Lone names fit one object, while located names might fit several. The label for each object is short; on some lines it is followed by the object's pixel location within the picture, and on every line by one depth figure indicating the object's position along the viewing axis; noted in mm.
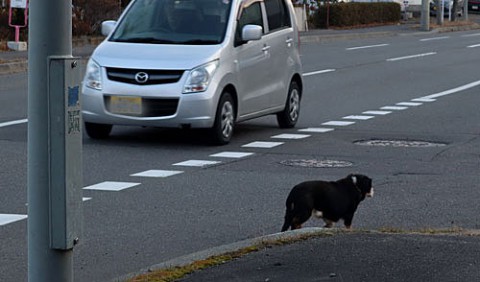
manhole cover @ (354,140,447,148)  14789
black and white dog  8664
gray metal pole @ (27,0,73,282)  5059
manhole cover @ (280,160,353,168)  12875
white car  13812
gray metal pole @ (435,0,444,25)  56938
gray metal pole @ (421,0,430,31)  52844
